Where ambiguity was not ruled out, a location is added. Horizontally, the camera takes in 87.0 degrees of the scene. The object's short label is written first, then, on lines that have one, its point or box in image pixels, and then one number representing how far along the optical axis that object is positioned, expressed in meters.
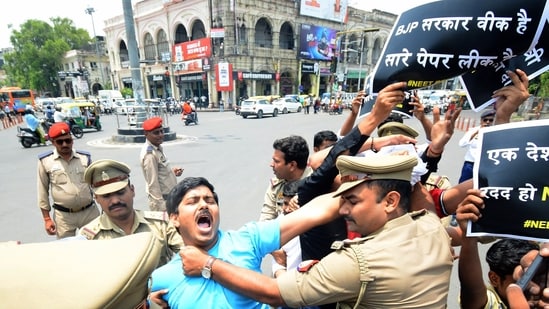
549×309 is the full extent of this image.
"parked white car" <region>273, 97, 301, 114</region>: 24.06
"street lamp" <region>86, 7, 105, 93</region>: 45.19
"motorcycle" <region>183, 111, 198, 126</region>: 16.88
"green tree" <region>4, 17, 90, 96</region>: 43.44
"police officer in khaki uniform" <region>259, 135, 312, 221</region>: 2.22
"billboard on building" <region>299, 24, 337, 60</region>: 32.41
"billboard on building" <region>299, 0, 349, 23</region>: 31.71
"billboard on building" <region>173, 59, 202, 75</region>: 29.56
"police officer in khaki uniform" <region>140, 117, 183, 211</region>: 3.44
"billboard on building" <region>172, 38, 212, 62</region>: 28.42
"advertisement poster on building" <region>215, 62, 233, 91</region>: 27.59
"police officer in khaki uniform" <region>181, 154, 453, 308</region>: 1.05
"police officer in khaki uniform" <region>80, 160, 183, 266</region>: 2.09
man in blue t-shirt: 1.38
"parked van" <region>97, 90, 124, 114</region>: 29.88
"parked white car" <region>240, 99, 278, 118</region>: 20.33
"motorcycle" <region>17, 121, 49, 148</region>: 10.55
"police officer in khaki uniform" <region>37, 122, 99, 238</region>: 3.04
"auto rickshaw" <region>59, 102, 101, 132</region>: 13.91
